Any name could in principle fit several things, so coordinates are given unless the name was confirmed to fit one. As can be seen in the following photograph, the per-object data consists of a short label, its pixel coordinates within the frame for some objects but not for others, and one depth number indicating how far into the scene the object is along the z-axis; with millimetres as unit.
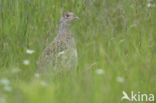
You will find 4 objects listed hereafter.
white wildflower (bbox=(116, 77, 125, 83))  9933
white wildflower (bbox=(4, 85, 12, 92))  9319
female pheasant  12445
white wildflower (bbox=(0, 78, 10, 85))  9494
